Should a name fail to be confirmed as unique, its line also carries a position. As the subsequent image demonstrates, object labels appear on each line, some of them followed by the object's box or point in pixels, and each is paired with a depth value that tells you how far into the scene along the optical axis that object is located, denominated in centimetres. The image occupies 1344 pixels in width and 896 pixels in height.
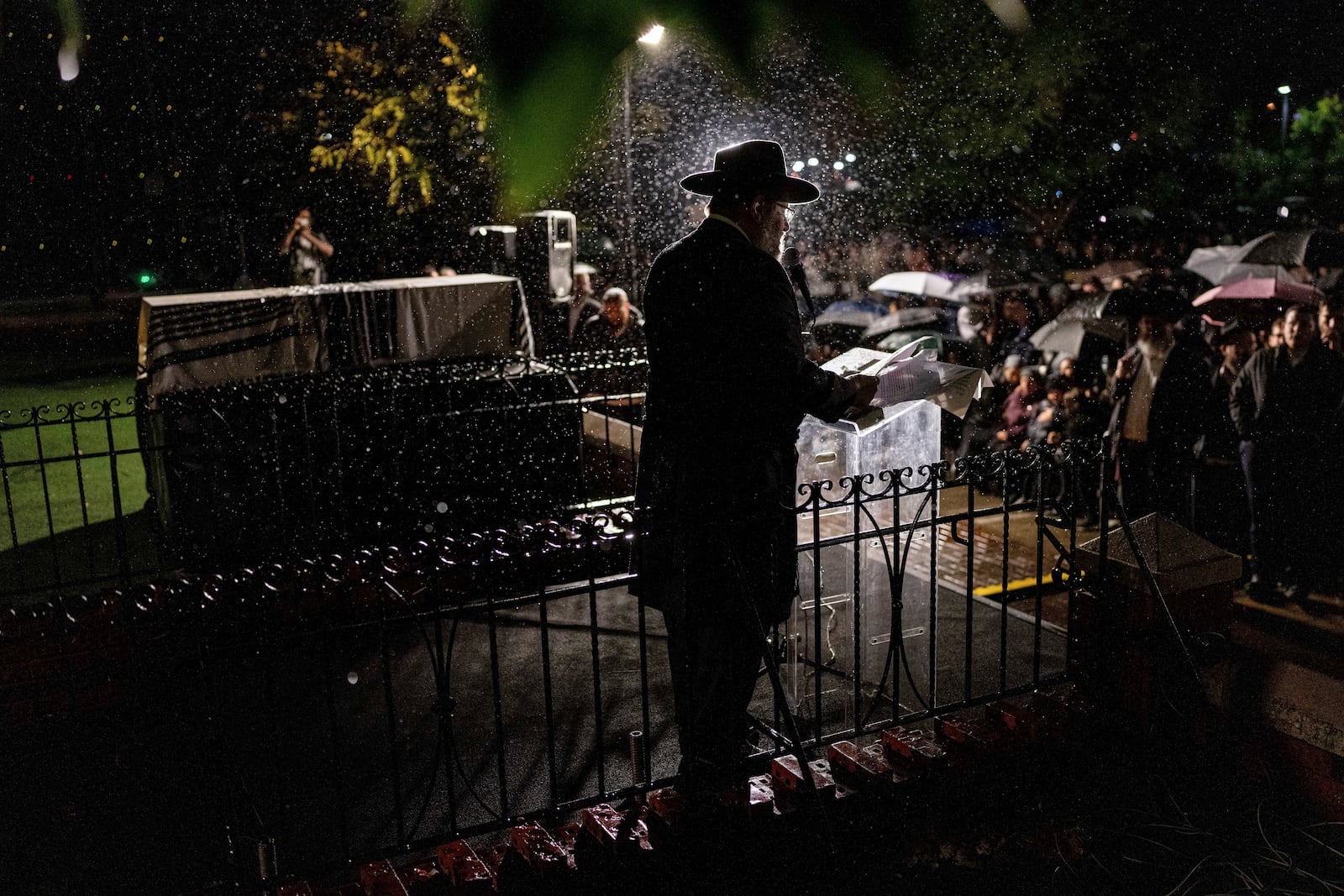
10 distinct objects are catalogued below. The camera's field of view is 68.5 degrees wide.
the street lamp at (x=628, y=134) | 1038
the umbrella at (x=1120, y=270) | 1368
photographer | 1344
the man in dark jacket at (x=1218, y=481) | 727
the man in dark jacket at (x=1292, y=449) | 666
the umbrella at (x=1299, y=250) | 1162
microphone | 371
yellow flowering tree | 1200
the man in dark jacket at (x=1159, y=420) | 721
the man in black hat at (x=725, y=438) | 327
